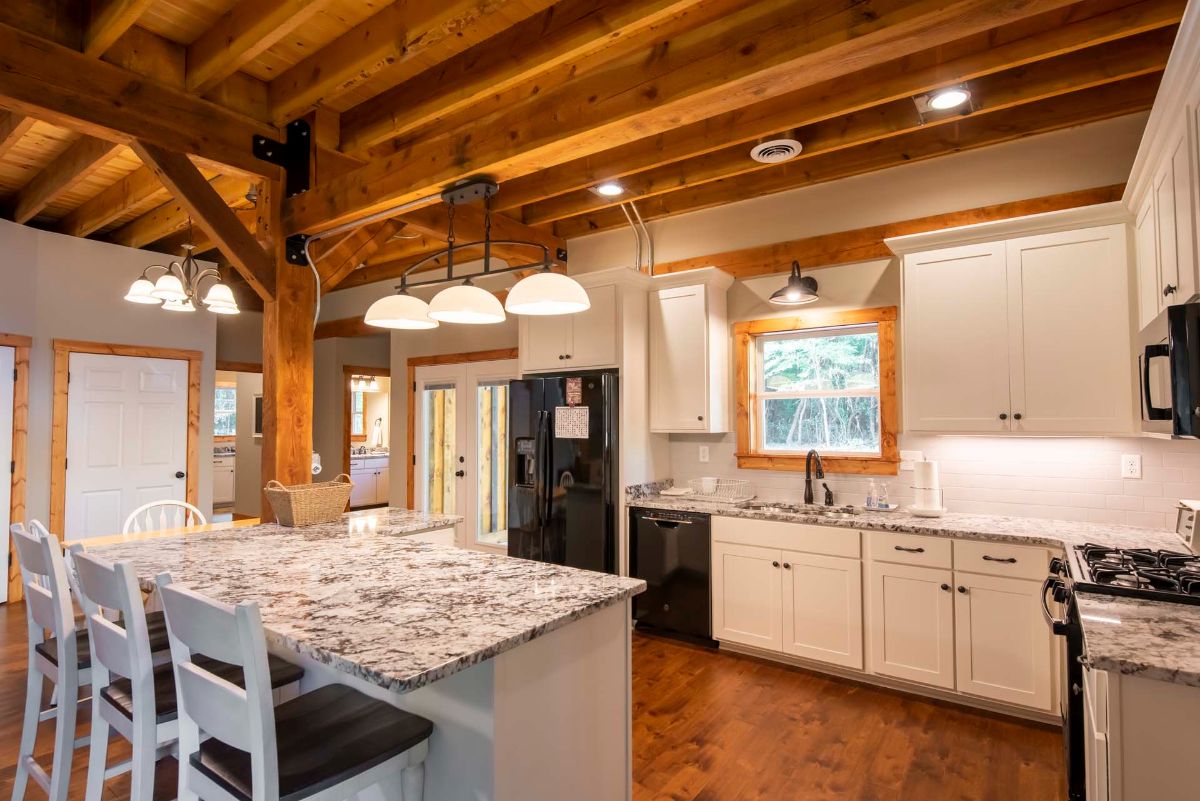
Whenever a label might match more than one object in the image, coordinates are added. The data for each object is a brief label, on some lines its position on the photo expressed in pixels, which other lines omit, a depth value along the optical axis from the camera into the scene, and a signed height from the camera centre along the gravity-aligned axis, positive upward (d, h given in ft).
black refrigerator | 12.67 -1.07
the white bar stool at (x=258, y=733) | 3.96 -2.37
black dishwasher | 11.95 -2.97
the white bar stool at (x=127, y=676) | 5.03 -2.41
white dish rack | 13.12 -1.52
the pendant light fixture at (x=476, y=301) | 7.47 +1.49
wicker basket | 9.19 -1.21
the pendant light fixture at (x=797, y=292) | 11.59 +2.35
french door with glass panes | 18.54 -0.81
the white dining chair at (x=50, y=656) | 6.13 -2.53
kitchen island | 4.52 -1.60
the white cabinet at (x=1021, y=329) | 9.02 +1.34
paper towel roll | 10.58 -1.00
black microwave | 5.44 +0.42
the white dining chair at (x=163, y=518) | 10.57 -2.30
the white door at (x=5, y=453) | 14.60 -0.69
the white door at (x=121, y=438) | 15.80 -0.41
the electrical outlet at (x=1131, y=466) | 9.61 -0.79
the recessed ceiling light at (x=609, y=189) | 12.37 +4.59
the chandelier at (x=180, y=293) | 10.53 +2.24
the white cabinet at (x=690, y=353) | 12.85 +1.37
